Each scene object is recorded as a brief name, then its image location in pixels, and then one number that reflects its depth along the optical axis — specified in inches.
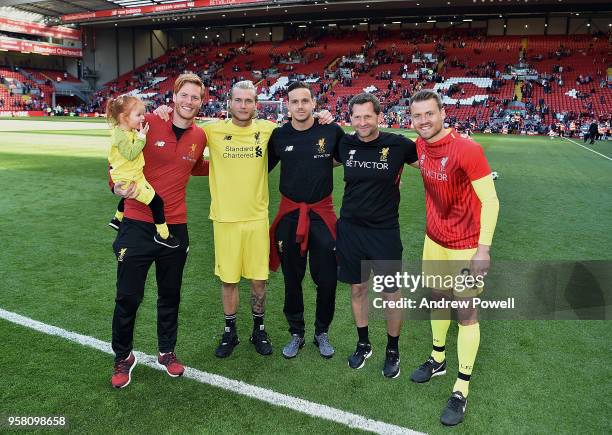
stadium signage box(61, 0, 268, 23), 1737.6
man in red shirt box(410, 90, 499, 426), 127.7
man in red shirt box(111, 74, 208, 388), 140.9
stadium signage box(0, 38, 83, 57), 1973.4
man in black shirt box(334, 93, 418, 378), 146.3
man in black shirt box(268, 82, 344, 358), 155.4
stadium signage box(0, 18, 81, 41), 1969.7
